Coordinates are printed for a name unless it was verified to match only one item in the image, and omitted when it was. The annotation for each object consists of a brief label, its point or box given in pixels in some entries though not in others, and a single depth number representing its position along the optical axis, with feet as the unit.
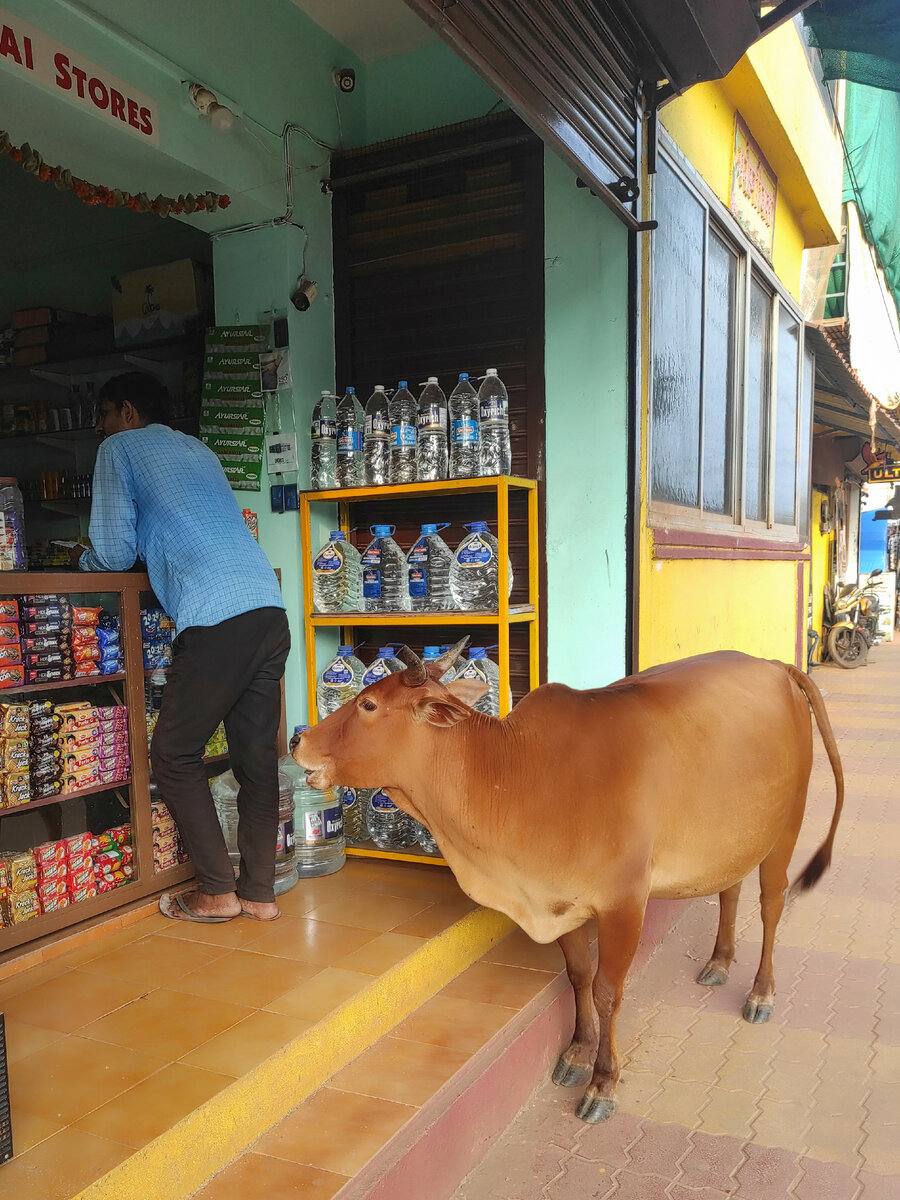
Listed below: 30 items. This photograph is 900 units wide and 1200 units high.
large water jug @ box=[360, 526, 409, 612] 12.76
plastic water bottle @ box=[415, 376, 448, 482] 12.51
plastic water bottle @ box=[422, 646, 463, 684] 12.45
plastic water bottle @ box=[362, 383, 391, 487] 12.85
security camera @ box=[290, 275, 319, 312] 13.46
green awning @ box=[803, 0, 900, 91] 11.27
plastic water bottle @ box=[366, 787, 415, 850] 12.77
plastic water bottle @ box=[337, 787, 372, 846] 13.37
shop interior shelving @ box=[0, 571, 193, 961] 10.50
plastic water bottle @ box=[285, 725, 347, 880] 12.32
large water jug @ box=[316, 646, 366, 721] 12.92
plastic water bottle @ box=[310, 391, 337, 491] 13.03
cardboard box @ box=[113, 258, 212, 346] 15.80
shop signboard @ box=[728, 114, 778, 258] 18.66
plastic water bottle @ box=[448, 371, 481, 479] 12.32
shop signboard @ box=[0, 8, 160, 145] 9.29
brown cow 8.02
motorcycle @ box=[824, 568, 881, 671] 43.24
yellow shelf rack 11.78
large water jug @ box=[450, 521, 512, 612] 12.14
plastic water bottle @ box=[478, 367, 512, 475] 12.35
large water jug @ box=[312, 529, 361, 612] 13.11
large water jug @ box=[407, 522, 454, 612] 12.61
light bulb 11.71
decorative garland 10.14
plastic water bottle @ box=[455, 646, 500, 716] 12.26
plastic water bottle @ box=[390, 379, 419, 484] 12.55
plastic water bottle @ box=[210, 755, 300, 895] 11.77
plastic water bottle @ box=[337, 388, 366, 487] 12.92
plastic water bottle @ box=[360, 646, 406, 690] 12.62
